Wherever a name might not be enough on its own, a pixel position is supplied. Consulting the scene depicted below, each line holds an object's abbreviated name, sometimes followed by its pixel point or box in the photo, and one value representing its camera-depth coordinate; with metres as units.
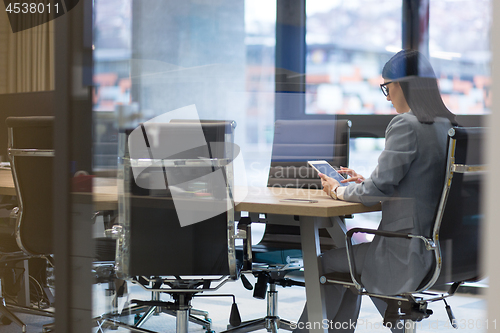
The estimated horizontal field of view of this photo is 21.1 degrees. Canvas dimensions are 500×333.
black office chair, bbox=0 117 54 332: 4.79
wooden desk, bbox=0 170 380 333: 4.94
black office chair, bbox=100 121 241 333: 4.85
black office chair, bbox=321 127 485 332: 4.70
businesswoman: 4.92
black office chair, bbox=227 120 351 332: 5.40
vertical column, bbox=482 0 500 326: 4.10
